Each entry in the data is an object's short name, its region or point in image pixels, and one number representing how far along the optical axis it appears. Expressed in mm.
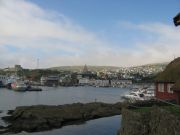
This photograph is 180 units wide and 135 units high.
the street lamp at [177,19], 7218
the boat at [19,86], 70207
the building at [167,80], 20683
